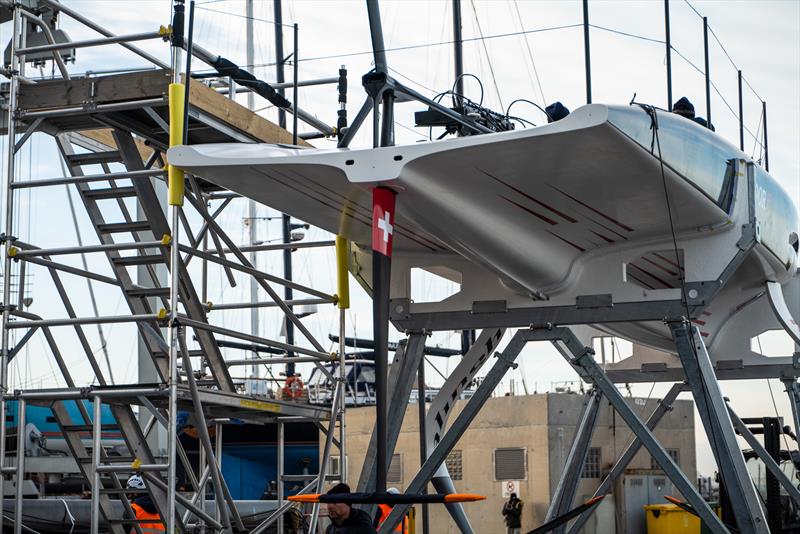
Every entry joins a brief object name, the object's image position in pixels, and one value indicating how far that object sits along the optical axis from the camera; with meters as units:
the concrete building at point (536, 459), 30.58
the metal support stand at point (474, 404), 11.96
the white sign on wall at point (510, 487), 30.67
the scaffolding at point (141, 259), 11.13
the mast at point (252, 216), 32.84
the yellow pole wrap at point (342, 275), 13.35
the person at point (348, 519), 9.15
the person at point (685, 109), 13.14
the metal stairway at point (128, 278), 11.97
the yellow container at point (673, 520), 29.38
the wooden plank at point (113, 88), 11.76
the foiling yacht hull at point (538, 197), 9.85
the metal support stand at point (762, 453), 16.59
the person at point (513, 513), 28.55
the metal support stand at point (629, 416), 11.12
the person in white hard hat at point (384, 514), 10.76
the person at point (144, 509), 13.34
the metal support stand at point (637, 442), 16.91
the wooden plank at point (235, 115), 12.19
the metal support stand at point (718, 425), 11.03
